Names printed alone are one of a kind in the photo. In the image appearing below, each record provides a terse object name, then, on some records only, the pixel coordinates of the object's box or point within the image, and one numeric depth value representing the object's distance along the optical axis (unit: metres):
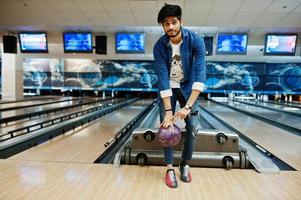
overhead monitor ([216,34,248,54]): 7.46
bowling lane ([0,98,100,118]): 5.21
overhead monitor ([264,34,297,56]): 7.14
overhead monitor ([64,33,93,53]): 7.56
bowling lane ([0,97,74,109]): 6.77
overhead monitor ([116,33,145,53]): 7.55
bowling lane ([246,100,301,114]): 6.92
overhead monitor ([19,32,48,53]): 7.68
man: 1.72
